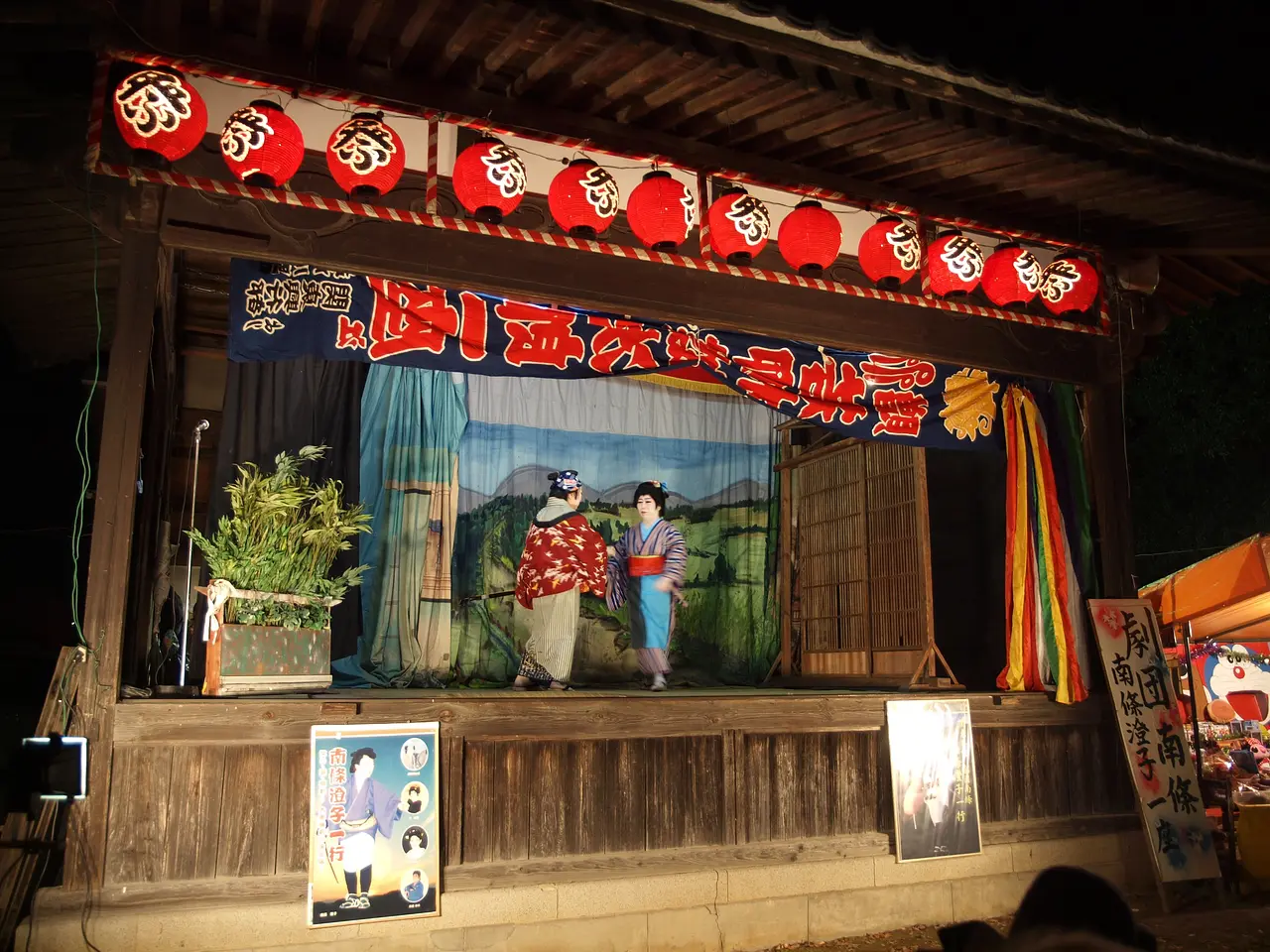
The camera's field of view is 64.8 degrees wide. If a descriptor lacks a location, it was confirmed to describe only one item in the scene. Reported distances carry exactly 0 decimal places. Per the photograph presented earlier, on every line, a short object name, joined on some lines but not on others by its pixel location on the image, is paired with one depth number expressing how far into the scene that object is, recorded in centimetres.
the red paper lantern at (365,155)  547
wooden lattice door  920
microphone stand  548
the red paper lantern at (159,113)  505
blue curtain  887
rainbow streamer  750
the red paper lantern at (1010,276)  715
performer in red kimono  866
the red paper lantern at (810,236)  636
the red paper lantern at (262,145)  526
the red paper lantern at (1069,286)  747
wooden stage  504
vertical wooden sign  694
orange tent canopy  759
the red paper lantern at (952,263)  698
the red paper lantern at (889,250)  677
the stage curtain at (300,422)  810
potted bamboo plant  559
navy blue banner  600
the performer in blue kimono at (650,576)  955
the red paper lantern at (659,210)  603
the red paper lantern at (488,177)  568
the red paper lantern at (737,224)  626
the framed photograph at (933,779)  662
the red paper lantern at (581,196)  592
